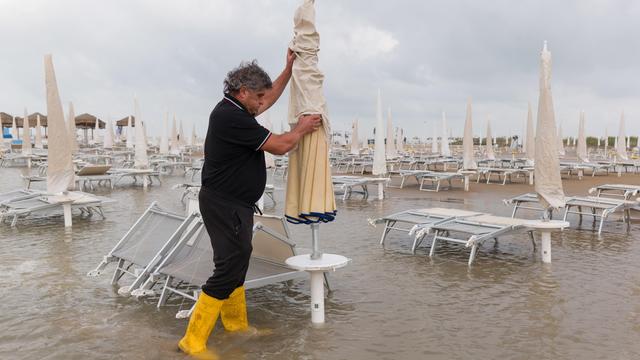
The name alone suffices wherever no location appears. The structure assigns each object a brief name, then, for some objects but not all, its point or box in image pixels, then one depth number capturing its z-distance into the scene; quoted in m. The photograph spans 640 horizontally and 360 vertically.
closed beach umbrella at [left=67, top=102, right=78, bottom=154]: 18.34
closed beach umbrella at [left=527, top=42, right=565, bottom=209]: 5.86
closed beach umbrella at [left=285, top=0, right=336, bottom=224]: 3.45
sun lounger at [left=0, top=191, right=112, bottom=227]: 7.92
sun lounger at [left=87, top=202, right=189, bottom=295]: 4.55
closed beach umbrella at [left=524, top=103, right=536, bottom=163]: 16.61
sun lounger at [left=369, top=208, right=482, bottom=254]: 6.62
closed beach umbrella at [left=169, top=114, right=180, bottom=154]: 25.59
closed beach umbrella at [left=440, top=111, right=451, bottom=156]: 20.62
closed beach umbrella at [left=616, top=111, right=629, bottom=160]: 21.44
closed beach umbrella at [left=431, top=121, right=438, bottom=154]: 27.39
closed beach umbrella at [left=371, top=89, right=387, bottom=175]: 11.91
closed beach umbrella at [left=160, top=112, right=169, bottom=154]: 22.14
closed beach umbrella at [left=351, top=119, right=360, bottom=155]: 26.21
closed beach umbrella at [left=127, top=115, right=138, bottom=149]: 24.50
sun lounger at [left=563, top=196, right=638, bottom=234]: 7.81
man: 3.06
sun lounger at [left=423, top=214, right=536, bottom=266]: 5.79
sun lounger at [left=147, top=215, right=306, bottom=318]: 4.01
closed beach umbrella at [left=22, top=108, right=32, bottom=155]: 22.84
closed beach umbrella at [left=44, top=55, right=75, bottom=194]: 7.36
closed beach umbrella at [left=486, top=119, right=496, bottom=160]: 21.65
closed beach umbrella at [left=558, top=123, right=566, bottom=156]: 26.44
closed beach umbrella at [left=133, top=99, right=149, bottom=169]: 13.99
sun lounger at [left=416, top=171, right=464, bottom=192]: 13.52
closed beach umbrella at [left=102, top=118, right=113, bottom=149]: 28.00
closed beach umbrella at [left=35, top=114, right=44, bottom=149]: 30.98
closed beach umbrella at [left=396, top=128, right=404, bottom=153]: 28.66
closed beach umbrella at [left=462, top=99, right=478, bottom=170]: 14.24
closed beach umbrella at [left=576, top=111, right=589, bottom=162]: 22.02
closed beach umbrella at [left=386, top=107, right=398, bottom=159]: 19.67
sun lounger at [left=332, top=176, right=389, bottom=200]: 12.05
